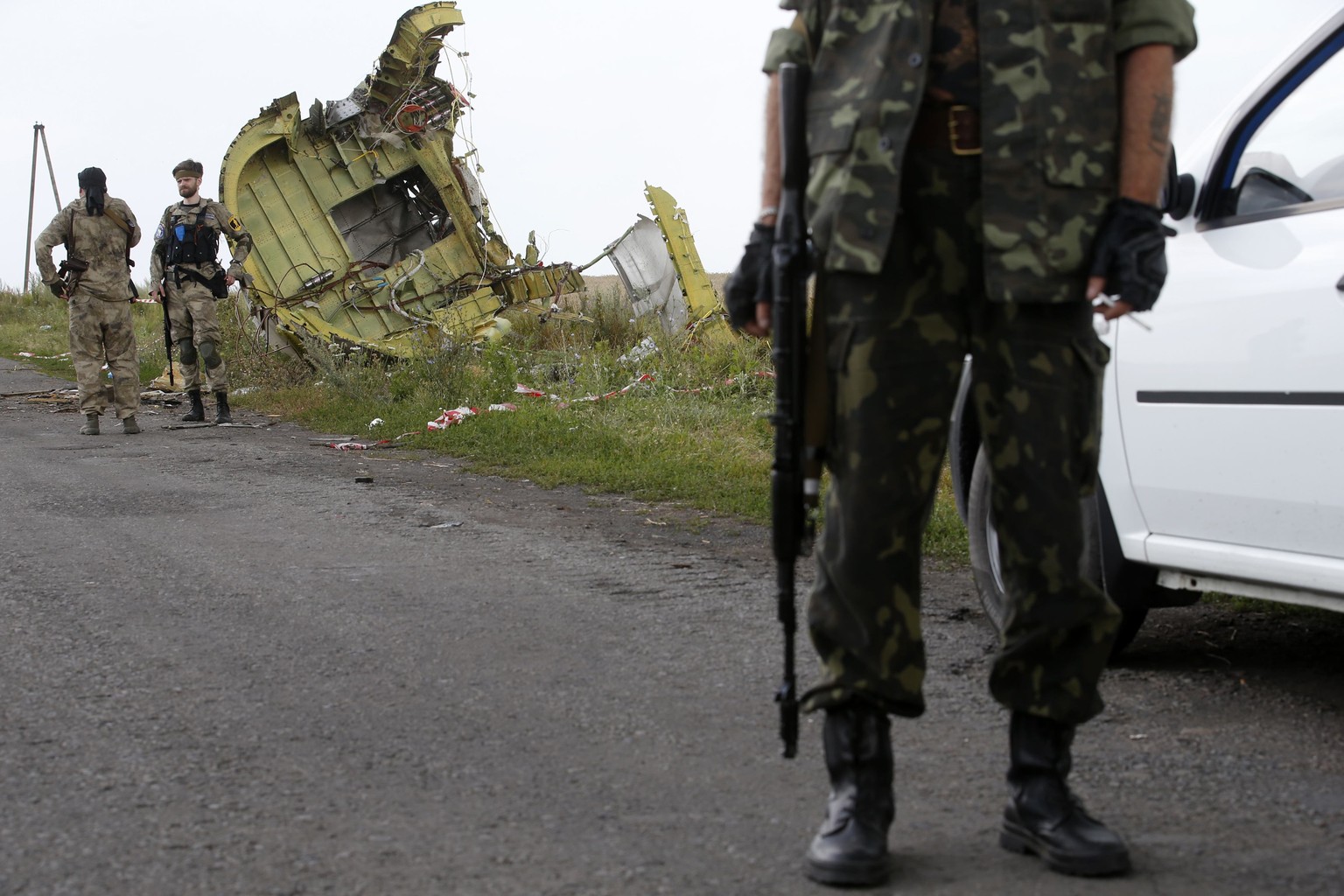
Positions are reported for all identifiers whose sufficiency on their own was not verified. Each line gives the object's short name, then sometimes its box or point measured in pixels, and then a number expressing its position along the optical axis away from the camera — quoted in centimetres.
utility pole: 4419
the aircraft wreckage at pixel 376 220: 1445
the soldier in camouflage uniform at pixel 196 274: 1207
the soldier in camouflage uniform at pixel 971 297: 232
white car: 309
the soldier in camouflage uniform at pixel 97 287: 1141
